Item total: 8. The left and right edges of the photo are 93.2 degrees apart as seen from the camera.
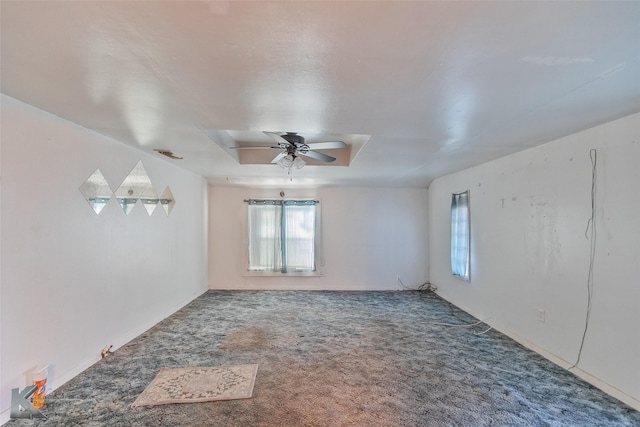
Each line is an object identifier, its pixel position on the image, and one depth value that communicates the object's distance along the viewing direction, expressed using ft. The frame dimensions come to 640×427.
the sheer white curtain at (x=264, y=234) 20.08
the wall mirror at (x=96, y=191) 8.89
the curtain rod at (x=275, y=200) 20.07
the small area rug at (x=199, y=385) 7.49
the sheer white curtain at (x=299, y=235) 20.11
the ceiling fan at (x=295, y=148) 9.77
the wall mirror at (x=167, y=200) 13.60
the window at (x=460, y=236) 14.66
